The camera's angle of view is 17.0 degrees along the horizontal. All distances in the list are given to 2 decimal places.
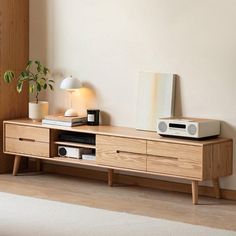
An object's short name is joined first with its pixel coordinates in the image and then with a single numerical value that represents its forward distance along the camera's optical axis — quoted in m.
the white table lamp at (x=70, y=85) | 6.98
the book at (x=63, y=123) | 6.85
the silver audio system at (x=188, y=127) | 5.98
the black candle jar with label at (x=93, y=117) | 6.93
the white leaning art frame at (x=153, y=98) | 6.43
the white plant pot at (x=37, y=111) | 7.15
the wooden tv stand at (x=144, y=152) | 5.94
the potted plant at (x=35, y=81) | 7.15
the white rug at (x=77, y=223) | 5.13
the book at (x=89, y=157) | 6.71
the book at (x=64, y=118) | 6.86
